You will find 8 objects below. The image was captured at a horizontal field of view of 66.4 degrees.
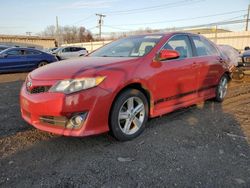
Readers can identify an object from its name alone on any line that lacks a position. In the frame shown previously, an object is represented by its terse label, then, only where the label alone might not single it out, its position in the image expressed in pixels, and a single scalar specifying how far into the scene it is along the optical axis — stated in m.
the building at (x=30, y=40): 34.33
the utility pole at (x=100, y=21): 42.01
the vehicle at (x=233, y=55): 8.18
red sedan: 2.40
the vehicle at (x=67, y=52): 17.59
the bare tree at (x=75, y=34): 62.29
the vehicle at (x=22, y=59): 8.94
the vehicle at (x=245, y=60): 7.57
